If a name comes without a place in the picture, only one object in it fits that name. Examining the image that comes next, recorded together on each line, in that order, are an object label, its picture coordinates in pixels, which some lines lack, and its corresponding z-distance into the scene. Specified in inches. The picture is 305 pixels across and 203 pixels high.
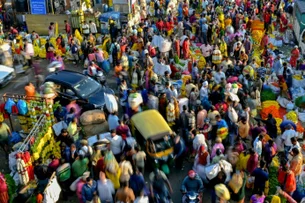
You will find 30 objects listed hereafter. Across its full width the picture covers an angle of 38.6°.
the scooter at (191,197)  401.1
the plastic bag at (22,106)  510.0
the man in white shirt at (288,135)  470.6
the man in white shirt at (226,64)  639.1
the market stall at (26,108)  504.7
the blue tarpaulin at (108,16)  874.8
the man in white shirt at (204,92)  547.8
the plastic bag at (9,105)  517.3
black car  572.4
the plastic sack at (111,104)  529.0
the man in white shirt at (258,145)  441.1
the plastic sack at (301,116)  577.3
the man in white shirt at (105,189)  393.1
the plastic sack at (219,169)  400.5
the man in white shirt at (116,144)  455.8
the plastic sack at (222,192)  375.2
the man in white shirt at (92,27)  856.7
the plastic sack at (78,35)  820.4
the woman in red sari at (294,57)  700.7
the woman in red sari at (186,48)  733.3
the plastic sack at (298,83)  645.3
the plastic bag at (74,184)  405.4
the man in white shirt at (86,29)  853.8
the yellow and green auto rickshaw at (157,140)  447.8
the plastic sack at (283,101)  603.8
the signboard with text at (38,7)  936.3
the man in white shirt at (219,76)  589.2
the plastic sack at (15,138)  510.0
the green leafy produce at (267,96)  611.8
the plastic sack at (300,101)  591.2
